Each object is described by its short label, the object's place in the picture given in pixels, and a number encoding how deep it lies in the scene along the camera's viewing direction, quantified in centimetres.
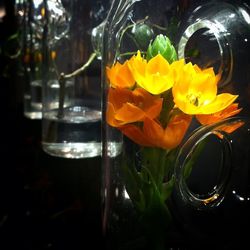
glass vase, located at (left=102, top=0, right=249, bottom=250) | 43
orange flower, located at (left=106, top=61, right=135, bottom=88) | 45
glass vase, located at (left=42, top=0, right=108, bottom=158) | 72
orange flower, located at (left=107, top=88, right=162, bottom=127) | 43
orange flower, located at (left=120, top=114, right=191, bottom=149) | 43
